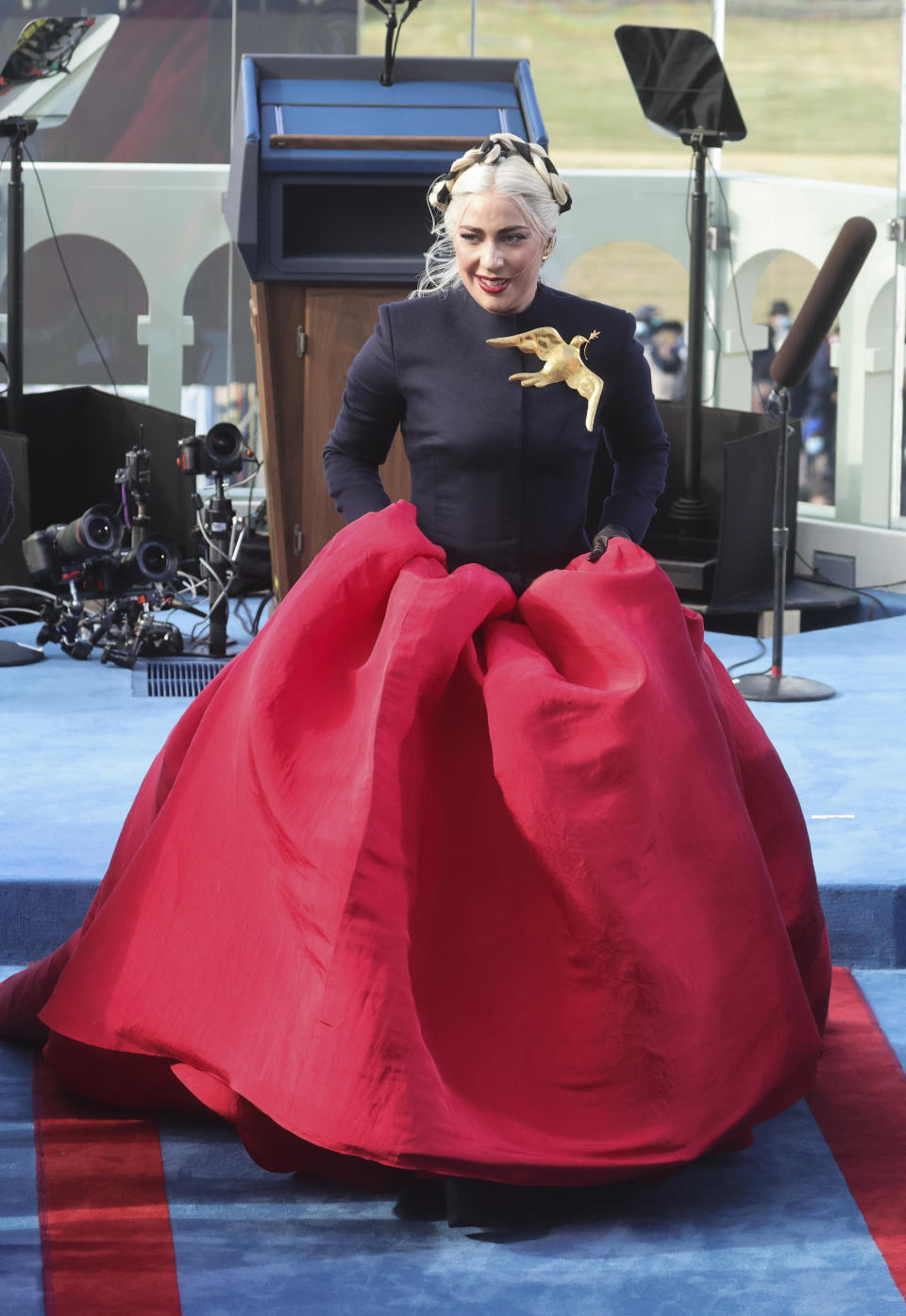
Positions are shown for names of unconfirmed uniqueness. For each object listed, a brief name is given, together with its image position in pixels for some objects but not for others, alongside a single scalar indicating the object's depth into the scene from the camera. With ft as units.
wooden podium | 34.09
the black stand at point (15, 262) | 42.32
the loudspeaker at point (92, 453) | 44.51
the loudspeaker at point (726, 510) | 40.45
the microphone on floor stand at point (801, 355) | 29.73
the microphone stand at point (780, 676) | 31.30
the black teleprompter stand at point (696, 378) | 43.09
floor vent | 32.91
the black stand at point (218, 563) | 34.78
